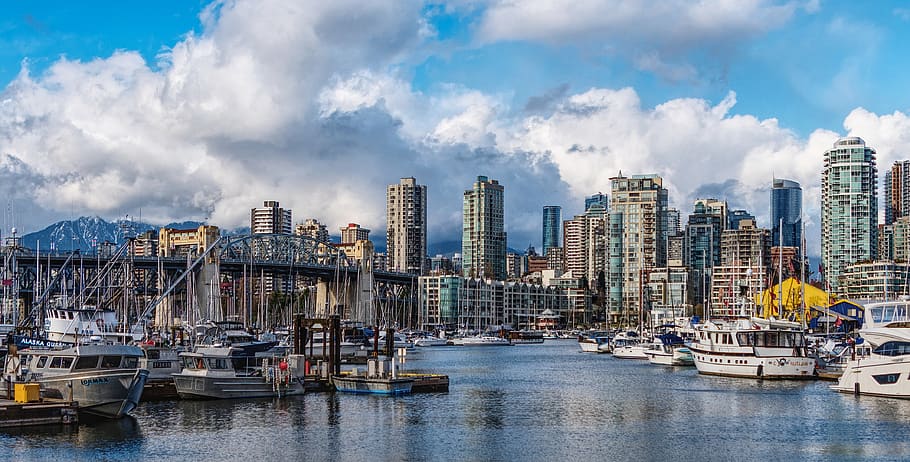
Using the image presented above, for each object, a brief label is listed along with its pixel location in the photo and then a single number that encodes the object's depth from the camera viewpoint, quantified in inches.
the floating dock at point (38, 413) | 2117.4
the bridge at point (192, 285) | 5334.6
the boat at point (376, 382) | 2908.5
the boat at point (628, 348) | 5511.8
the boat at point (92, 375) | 2255.2
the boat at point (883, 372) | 2711.6
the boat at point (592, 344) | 6695.9
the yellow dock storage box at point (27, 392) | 2165.2
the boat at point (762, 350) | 3540.8
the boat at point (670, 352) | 4694.9
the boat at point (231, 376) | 2765.7
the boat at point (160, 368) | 2790.4
